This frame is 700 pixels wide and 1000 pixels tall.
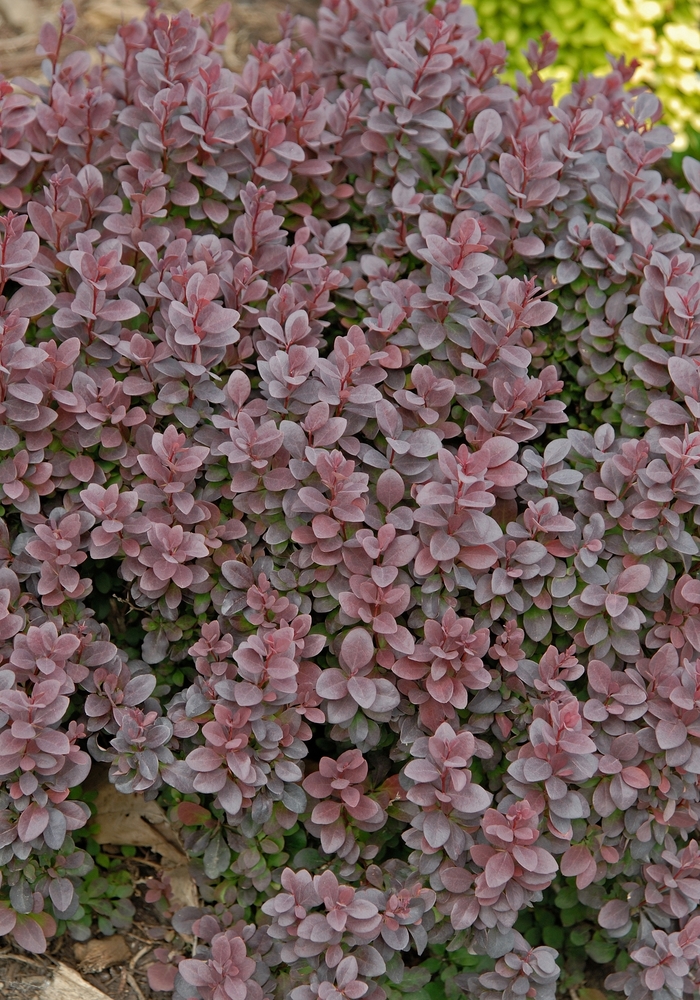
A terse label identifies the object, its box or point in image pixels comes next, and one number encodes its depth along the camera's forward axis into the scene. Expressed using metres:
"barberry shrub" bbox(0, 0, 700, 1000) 1.95
